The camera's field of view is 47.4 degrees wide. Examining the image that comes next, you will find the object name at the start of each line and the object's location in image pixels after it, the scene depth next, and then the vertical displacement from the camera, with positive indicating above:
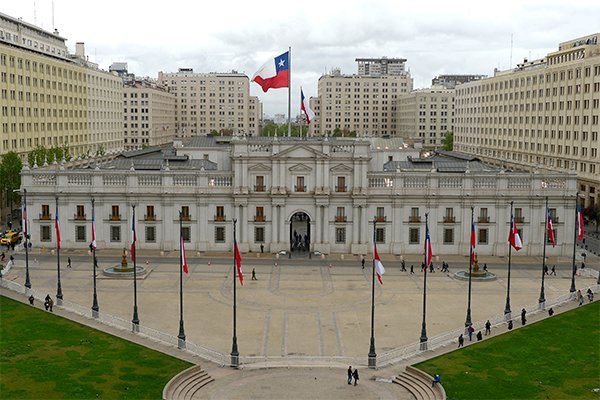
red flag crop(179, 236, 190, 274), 54.84 -9.63
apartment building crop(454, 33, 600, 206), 121.06 +5.22
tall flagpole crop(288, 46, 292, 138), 90.38 +7.09
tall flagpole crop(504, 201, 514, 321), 60.06 -15.12
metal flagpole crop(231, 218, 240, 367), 48.72 -15.58
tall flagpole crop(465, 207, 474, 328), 56.03 -14.91
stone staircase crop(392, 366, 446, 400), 44.06 -16.44
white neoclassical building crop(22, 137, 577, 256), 89.12 -8.49
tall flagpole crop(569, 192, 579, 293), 67.72 -14.32
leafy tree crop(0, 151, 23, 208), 106.12 -5.53
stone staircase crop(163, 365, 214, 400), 43.53 -16.31
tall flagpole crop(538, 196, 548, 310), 63.88 -15.15
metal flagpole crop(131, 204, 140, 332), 55.69 -15.07
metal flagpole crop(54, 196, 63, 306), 62.58 -14.59
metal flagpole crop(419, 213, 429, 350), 52.41 -15.35
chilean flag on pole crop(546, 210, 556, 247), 68.00 -8.78
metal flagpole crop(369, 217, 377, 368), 48.81 -15.57
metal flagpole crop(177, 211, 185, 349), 52.16 -15.24
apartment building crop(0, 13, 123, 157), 116.19 +8.14
